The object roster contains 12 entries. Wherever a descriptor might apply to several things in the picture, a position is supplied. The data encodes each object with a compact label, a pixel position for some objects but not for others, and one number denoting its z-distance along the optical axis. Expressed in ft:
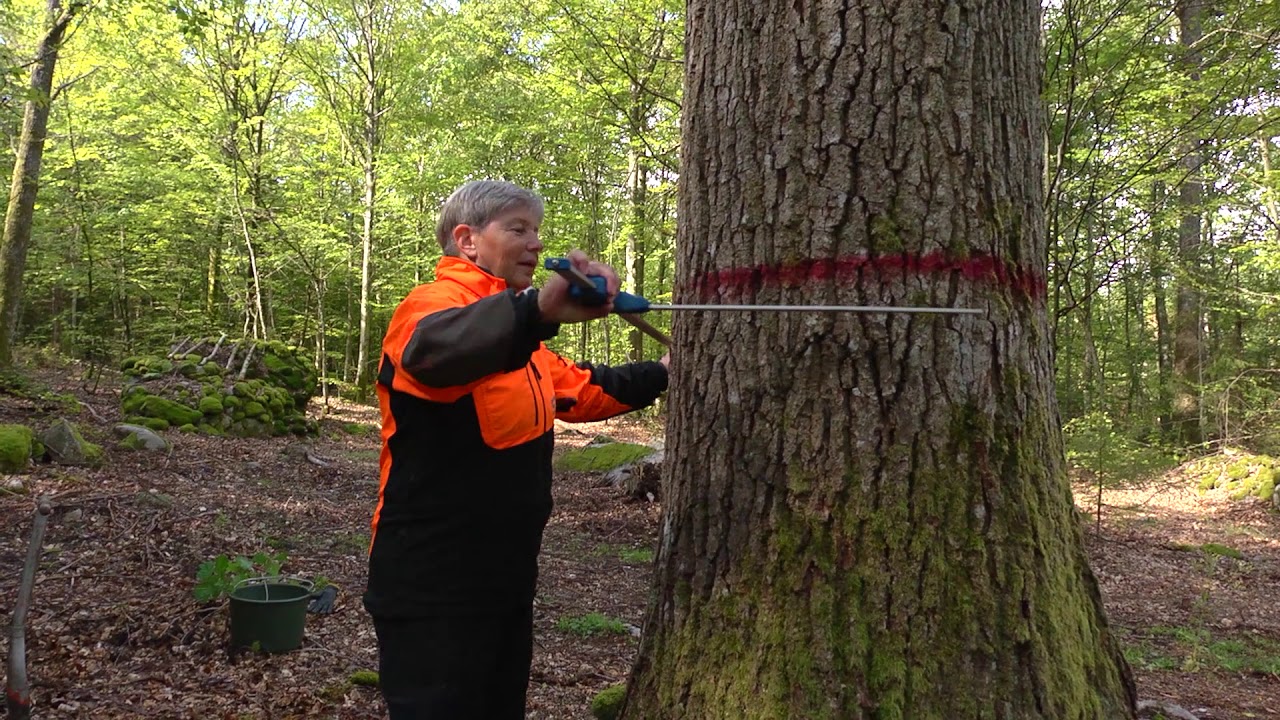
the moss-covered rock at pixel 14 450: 20.27
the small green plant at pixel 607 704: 9.78
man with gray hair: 6.16
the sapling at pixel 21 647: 8.76
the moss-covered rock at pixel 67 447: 22.59
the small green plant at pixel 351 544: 18.75
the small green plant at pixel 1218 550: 24.38
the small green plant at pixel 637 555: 20.94
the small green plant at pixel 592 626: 14.40
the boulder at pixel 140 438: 26.61
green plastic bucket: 11.76
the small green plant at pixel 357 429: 46.75
